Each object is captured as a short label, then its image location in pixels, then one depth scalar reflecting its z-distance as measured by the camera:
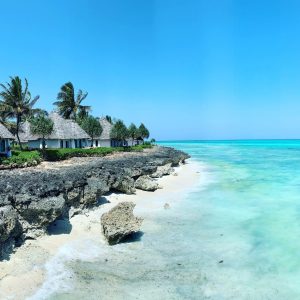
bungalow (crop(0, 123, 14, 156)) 34.82
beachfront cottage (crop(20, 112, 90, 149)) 50.53
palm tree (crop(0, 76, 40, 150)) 39.97
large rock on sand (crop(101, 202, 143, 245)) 13.51
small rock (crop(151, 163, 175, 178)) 32.47
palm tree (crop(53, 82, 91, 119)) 59.98
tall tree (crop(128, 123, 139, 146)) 71.22
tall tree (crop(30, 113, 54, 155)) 39.16
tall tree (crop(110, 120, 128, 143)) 60.53
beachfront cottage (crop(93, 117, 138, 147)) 63.69
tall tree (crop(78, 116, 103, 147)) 57.10
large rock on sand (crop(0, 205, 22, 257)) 11.41
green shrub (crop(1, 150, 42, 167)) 28.98
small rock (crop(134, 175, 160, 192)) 24.70
